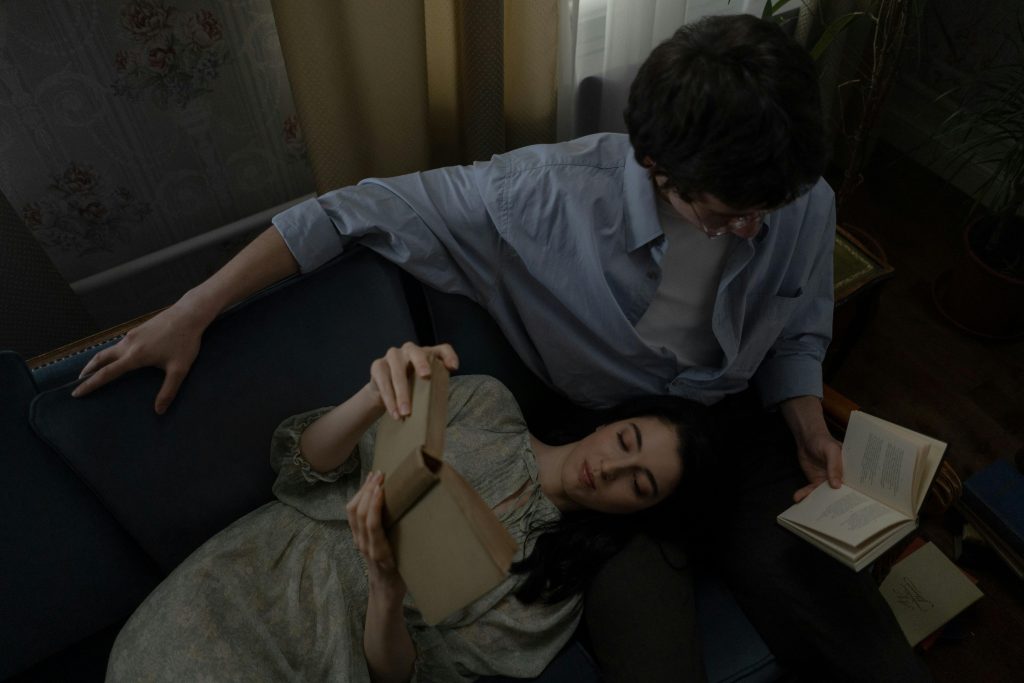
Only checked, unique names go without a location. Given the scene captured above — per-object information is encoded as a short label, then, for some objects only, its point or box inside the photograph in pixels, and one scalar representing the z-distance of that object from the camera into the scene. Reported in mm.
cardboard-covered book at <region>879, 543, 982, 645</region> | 1614
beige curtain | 1404
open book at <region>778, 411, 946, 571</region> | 1105
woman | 1063
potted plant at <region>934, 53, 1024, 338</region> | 1848
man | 1013
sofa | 1108
